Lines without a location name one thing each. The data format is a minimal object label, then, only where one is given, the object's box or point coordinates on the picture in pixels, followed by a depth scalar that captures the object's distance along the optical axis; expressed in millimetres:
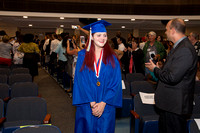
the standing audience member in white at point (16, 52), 5754
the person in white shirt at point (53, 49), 6887
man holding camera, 4467
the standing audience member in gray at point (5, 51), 5117
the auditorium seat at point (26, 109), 2428
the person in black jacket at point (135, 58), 4879
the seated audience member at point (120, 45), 5477
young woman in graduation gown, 1852
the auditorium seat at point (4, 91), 3193
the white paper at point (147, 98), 2656
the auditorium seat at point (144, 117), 2428
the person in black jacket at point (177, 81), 1747
